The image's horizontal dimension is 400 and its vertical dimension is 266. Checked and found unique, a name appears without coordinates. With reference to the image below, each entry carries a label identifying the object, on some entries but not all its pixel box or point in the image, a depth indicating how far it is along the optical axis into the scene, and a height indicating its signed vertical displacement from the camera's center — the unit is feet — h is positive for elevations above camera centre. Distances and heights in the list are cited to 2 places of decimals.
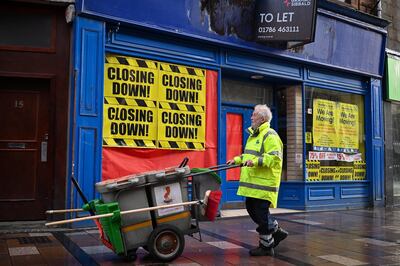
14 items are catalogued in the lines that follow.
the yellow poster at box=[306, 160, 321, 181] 35.27 -0.98
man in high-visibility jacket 18.56 -0.77
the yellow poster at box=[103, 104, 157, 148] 25.72 +1.77
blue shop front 25.17 +4.20
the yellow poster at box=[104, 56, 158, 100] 26.02 +4.43
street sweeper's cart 16.60 -2.01
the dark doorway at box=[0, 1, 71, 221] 24.63 +2.53
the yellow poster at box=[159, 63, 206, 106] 28.07 +4.43
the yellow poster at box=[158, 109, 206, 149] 27.81 +1.81
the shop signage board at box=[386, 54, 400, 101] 41.19 +7.17
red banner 25.76 +0.01
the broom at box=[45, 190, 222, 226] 17.42 -1.74
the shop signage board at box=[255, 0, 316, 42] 31.27 +9.25
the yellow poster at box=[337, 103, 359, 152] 38.27 +2.51
